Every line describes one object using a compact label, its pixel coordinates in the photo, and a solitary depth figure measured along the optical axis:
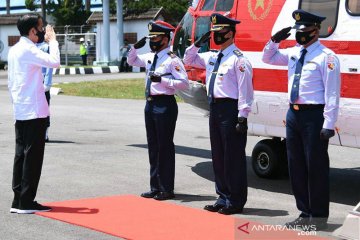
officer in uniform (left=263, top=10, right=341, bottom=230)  6.53
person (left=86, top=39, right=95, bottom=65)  43.16
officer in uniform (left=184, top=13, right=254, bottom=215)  7.26
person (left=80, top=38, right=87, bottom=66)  41.07
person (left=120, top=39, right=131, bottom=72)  37.88
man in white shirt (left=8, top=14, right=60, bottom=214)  7.20
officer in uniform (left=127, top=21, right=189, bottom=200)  8.01
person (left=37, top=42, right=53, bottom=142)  11.41
